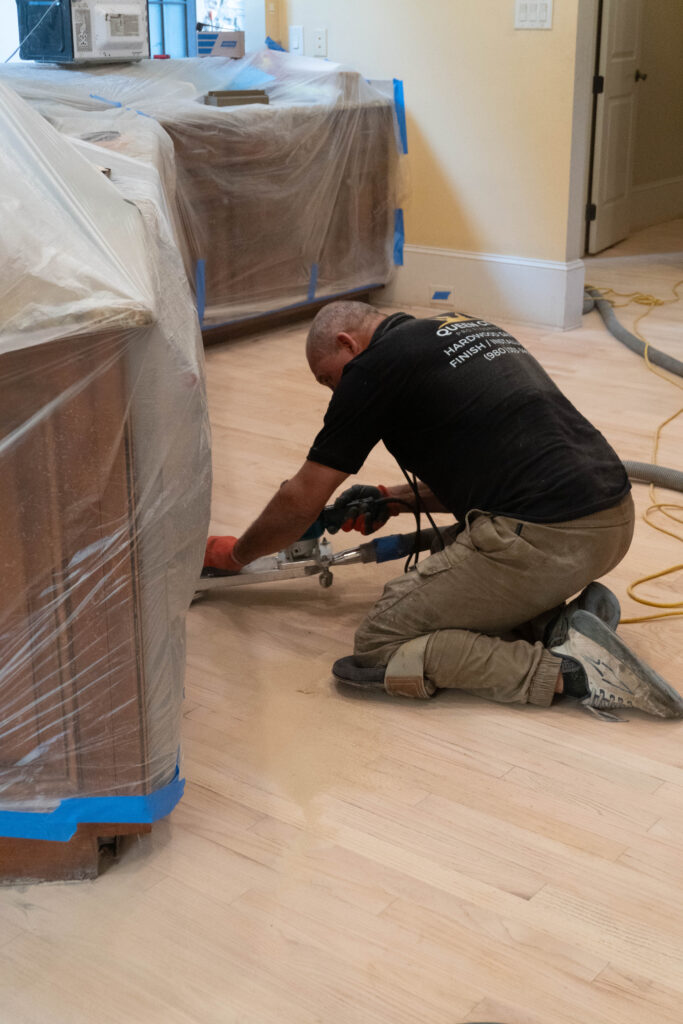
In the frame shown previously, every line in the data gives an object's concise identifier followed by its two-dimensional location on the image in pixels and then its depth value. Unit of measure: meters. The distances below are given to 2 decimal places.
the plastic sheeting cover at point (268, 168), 3.84
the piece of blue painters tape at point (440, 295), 4.63
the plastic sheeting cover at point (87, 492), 1.26
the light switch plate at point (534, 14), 3.96
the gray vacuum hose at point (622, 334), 3.78
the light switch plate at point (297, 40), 4.67
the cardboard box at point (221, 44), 4.39
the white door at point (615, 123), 5.40
